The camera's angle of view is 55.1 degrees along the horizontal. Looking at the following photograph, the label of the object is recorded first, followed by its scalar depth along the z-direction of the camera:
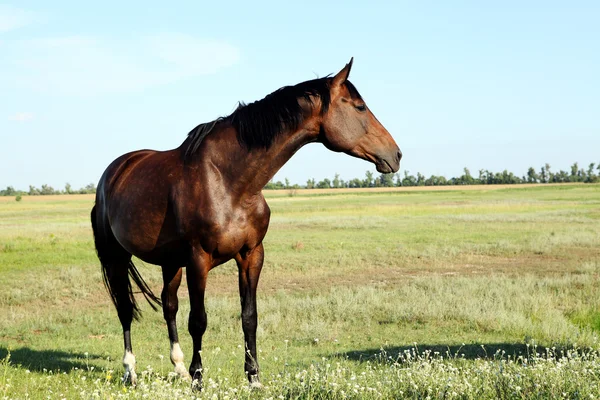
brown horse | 4.88
